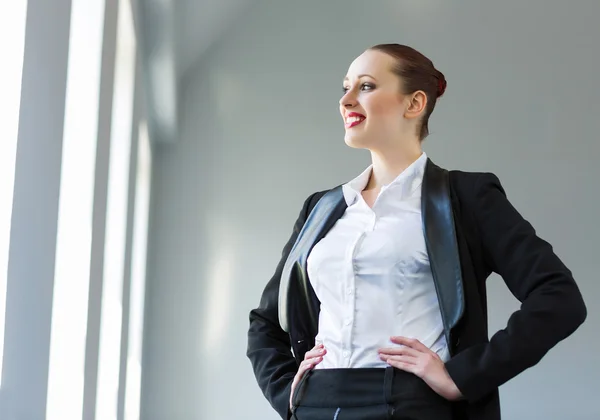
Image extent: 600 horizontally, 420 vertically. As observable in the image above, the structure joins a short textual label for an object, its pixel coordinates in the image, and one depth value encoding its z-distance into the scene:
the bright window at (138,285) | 4.39
